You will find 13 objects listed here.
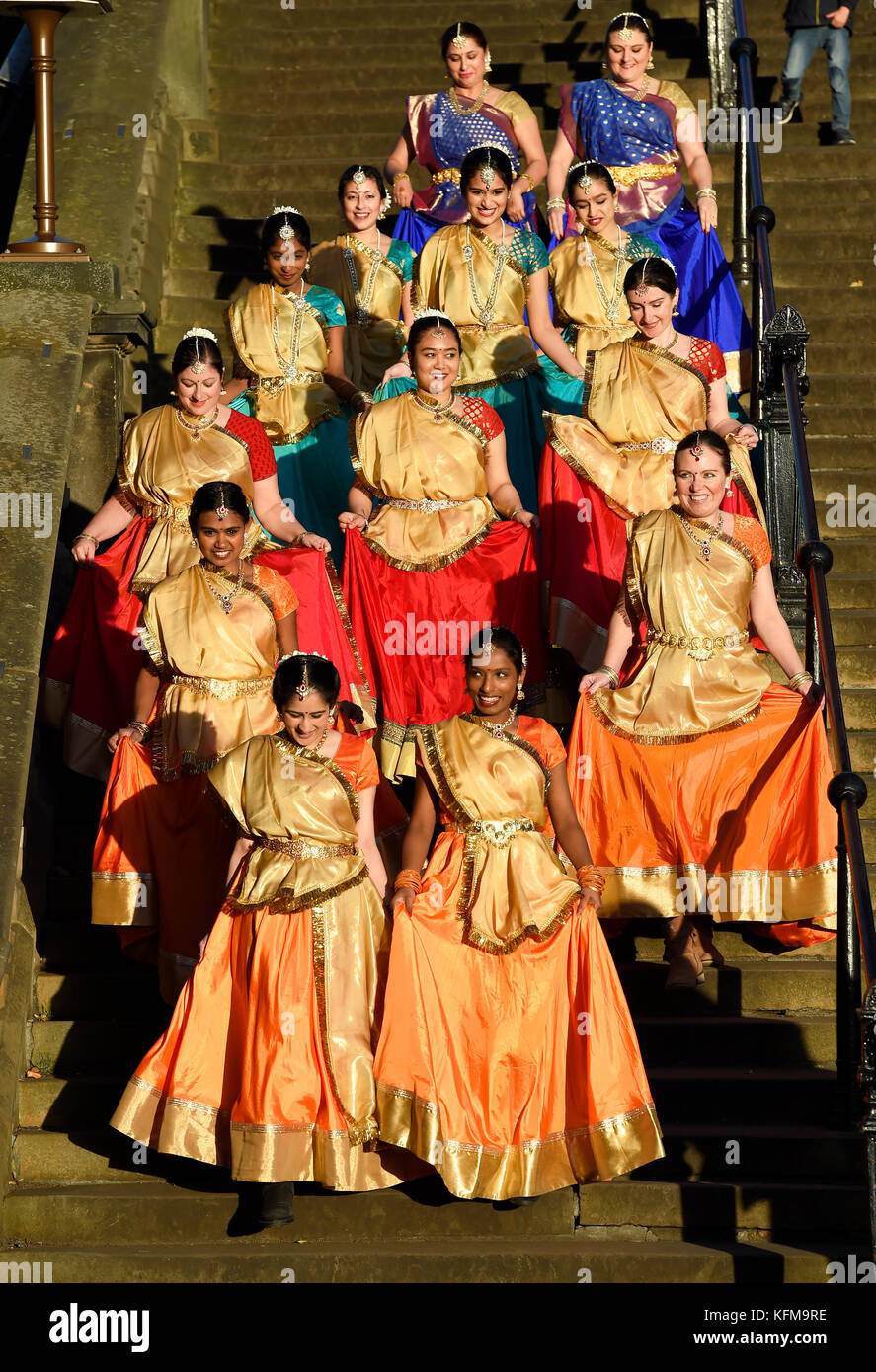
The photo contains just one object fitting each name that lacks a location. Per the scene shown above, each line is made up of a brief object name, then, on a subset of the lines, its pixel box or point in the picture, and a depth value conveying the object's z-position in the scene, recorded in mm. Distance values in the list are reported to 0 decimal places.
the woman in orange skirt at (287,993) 6258
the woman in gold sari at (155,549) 7965
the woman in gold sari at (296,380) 9469
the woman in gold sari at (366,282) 10000
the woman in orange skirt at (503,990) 6230
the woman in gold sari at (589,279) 9578
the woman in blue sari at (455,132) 10594
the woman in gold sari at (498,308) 9477
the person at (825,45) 11734
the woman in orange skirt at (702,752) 7148
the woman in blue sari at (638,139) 10609
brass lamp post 9070
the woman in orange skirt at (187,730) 7215
